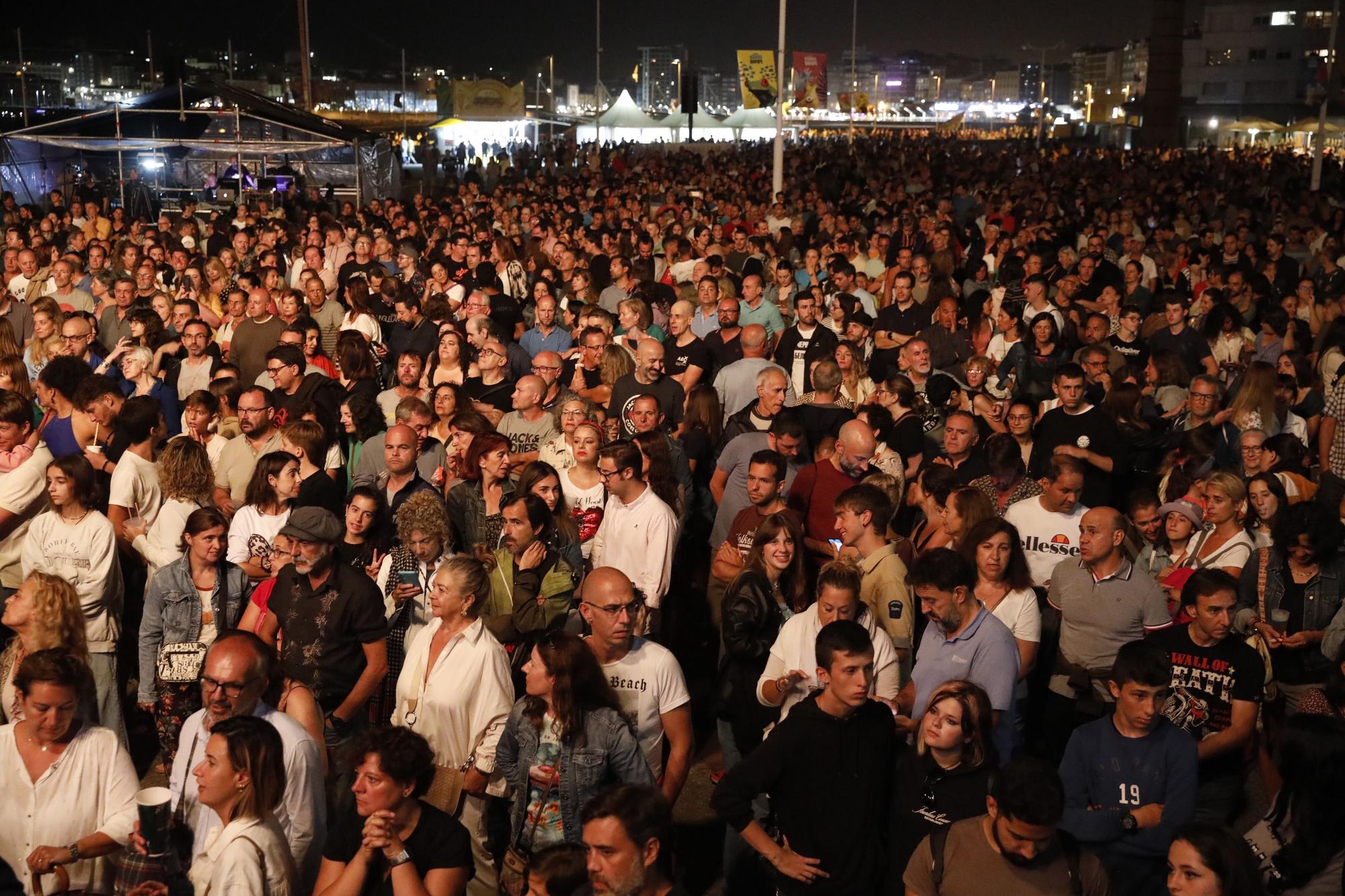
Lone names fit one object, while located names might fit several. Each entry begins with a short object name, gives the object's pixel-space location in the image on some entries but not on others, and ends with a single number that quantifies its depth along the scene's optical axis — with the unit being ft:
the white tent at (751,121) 196.24
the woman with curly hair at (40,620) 16.49
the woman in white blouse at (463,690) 15.81
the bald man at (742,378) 29.84
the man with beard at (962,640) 15.93
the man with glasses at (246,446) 23.99
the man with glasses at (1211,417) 26.40
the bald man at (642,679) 15.53
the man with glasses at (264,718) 13.84
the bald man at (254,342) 34.65
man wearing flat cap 17.72
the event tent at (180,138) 78.74
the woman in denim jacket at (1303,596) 18.47
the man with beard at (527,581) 18.19
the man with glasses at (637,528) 20.95
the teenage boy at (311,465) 21.45
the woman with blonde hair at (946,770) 13.57
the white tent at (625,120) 185.26
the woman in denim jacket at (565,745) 14.44
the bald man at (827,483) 22.13
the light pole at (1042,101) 211.00
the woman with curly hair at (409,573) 18.48
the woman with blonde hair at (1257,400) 26.84
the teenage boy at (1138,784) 14.19
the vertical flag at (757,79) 107.76
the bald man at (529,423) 25.50
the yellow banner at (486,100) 150.41
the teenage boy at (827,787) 13.84
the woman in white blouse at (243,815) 12.41
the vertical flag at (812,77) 130.11
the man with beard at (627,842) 11.70
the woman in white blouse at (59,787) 14.03
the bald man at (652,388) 28.17
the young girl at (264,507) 20.51
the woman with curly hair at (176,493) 20.88
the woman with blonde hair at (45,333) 33.60
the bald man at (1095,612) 18.21
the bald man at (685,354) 31.83
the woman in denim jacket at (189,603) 18.44
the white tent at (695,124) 184.65
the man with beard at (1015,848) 11.96
